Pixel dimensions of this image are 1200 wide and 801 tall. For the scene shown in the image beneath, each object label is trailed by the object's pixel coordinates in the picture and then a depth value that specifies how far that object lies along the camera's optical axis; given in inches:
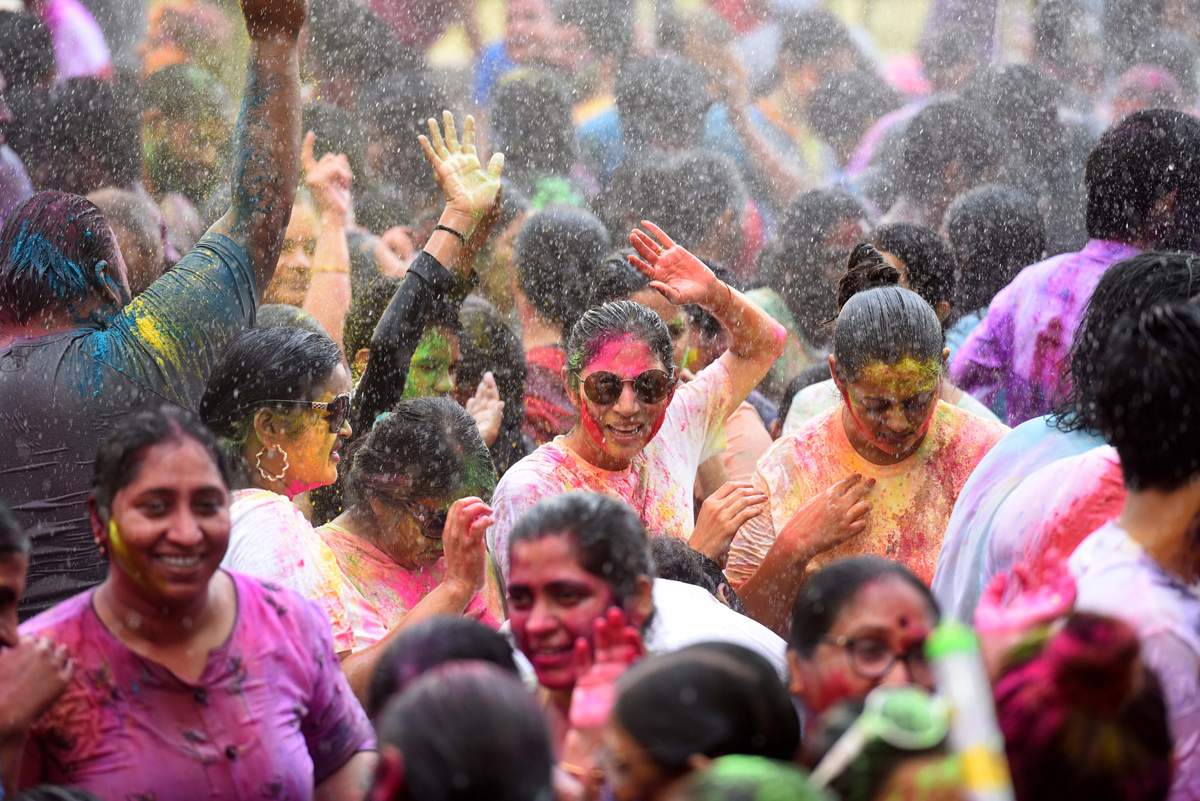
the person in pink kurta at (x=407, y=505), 283.1
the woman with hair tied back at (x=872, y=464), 291.9
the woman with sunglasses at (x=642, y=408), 299.3
